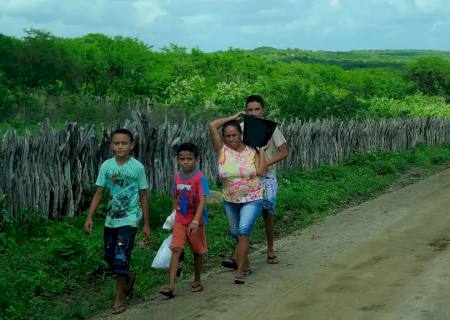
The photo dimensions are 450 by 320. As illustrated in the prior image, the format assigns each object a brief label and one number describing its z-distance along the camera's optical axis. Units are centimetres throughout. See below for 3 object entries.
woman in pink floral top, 1278
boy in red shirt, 1173
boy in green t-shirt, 1109
